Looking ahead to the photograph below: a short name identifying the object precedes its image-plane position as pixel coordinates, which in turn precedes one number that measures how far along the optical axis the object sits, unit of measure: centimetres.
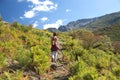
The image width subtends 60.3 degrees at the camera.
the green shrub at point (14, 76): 420
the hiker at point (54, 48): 614
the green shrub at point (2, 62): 490
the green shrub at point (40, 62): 502
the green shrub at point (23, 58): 517
